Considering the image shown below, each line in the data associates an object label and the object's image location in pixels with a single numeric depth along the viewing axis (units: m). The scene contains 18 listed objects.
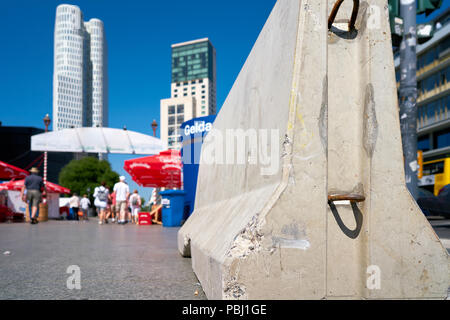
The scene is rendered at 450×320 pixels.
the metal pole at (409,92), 6.16
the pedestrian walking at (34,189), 13.55
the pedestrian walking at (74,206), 26.48
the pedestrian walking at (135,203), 17.78
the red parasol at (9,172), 17.58
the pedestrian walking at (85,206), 23.31
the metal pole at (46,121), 23.15
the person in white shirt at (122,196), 15.31
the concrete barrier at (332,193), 2.05
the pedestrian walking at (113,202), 17.88
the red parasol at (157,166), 15.74
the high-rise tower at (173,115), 164.56
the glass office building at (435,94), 39.28
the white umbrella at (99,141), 21.59
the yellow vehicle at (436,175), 20.12
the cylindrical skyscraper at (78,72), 146.50
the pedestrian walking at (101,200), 16.31
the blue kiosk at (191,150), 11.06
